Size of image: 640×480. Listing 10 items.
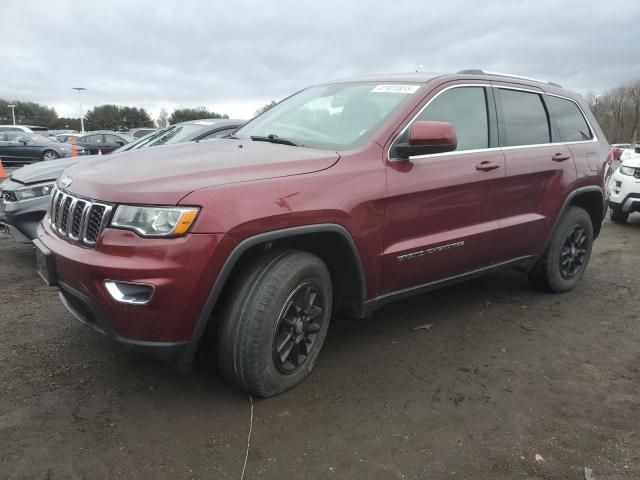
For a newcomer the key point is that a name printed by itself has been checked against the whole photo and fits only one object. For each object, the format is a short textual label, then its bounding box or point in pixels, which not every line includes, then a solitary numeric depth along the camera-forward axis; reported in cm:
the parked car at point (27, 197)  488
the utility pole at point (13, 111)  6941
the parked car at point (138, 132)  2438
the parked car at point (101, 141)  1921
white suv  852
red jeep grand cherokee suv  247
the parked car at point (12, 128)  2416
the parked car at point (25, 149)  1772
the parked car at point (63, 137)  3330
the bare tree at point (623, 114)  6644
